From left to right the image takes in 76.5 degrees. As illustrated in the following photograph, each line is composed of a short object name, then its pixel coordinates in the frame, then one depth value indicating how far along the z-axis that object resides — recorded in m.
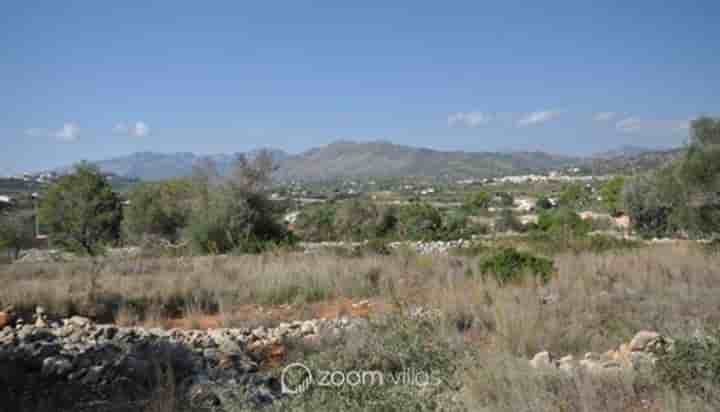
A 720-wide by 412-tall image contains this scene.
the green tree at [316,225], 29.20
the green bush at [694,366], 3.16
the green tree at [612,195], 35.99
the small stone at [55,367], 4.42
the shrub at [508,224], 31.04
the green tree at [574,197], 48.59
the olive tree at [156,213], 29.86
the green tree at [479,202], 50.26
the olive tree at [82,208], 24.16
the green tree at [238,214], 17.39
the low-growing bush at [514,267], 8.09
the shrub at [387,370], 2.78
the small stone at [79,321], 5.90
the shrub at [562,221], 22.98
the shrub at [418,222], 25.69
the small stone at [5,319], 5.93
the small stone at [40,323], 5.92
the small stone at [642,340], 4.46
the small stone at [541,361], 3.86
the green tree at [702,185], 14.70
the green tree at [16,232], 25.48
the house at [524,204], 50.16
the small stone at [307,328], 5.74
